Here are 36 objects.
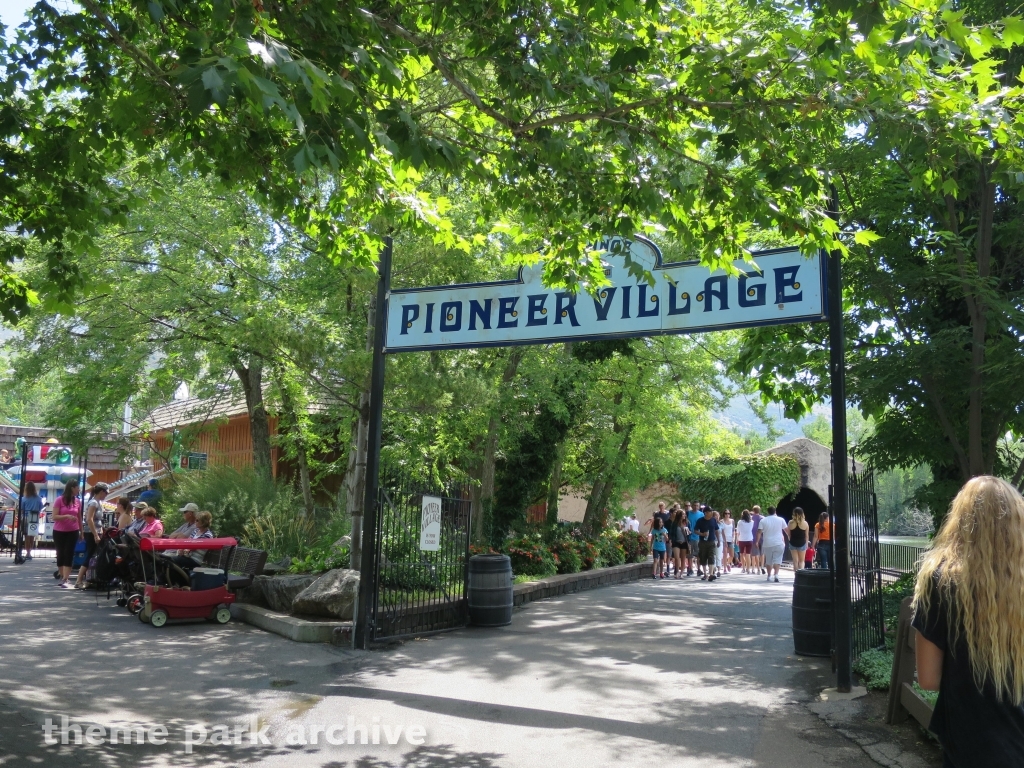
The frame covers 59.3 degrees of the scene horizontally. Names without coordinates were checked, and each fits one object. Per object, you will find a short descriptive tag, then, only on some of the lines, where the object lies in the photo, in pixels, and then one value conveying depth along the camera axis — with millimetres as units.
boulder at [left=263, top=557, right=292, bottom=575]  13094
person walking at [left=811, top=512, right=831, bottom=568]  18344
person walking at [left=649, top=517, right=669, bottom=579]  22016
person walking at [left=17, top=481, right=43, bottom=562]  19984
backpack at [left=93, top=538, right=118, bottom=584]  13700
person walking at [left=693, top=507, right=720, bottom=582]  22234
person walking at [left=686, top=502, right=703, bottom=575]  23323
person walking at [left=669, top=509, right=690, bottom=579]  22844
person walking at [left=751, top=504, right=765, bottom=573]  29309
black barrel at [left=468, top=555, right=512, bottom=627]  11867
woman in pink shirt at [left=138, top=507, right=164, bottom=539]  13148
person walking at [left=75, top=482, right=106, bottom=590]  14891
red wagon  11102
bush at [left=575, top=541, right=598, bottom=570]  19906
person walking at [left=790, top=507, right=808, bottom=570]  19812
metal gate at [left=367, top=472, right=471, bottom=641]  10469
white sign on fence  10820
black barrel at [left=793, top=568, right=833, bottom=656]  9977
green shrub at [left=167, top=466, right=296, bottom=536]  15086
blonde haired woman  3160
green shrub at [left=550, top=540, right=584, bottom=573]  18891
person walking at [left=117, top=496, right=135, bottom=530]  14273
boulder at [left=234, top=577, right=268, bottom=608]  12180
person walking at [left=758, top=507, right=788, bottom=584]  21484
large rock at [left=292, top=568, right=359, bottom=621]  10875
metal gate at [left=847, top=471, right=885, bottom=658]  9539
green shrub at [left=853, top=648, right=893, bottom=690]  8406
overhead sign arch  8812
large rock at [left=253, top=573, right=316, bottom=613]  11586
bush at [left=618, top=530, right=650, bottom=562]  24344
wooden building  18922
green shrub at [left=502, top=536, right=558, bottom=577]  17250
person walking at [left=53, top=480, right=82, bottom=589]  15086
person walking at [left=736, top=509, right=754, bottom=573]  26609
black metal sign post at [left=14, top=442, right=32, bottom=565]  19495
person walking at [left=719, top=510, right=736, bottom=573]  28391
